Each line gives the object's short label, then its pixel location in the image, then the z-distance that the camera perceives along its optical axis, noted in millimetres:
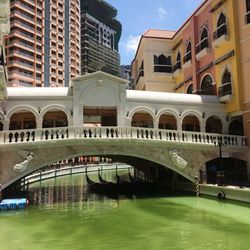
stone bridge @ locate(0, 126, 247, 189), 12476
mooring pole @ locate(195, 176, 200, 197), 14048
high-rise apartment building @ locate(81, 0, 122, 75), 64802
